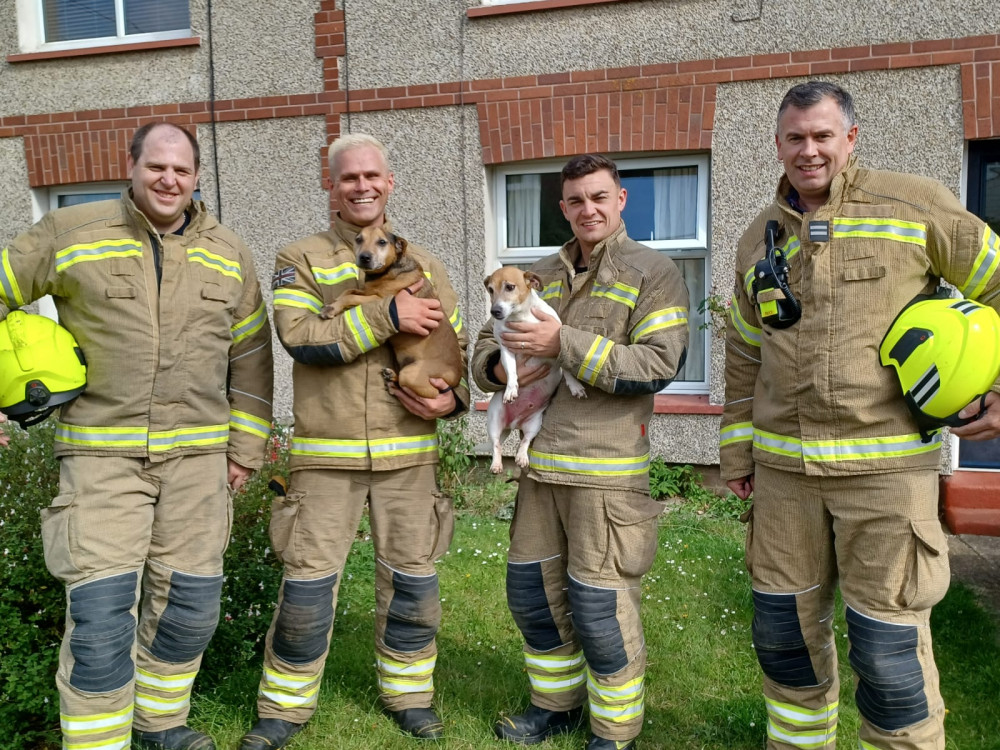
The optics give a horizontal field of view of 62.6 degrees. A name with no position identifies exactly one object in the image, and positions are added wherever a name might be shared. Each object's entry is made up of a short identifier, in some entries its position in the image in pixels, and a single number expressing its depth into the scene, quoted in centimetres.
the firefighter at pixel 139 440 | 300
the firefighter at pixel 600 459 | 320
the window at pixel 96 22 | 814
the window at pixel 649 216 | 703
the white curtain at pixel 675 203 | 703
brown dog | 346
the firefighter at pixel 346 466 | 339
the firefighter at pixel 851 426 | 265
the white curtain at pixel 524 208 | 737
